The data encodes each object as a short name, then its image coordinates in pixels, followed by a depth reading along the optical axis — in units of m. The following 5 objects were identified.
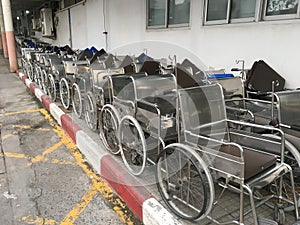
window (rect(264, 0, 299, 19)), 2.84
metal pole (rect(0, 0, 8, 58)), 11.82
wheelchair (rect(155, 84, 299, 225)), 1.53
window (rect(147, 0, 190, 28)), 4.39
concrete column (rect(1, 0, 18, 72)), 8.09
